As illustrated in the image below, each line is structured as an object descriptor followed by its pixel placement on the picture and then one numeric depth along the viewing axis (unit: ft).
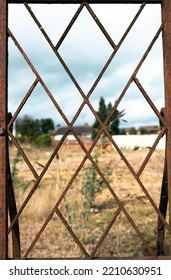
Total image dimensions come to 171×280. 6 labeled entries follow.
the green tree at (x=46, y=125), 164.76
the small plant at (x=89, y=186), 14.43
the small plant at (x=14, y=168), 15.92
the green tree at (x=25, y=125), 118.34
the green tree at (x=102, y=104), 162.71
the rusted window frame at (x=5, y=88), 5.86
